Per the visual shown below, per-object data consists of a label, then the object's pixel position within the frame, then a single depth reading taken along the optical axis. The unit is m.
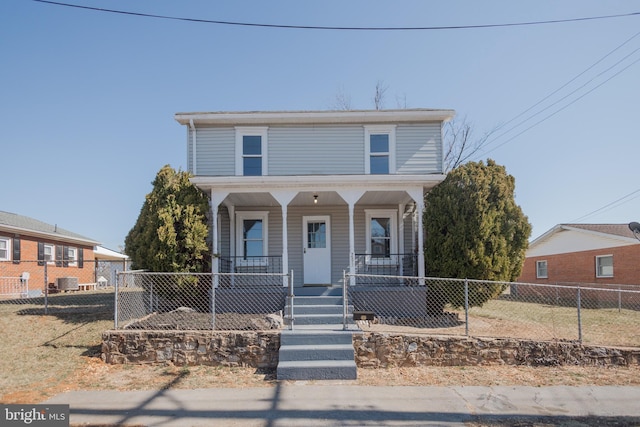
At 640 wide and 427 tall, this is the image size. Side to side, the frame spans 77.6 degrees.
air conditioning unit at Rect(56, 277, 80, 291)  17.80
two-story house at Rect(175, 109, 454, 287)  12.04
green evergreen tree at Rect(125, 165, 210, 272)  9.36
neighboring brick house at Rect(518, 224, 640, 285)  16.88
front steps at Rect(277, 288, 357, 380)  6.38
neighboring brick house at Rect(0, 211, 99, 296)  16.23
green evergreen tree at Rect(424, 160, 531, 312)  9.52
